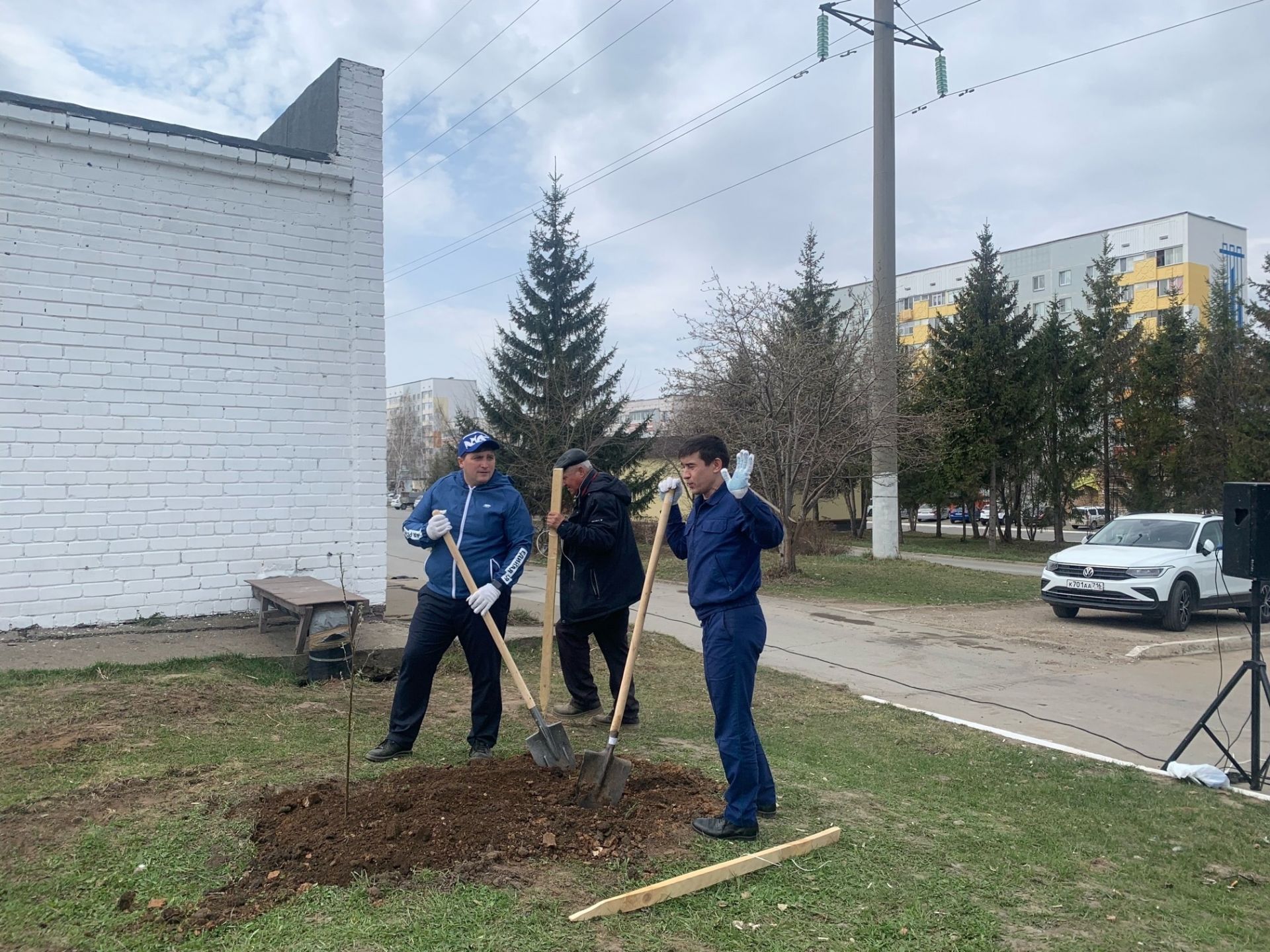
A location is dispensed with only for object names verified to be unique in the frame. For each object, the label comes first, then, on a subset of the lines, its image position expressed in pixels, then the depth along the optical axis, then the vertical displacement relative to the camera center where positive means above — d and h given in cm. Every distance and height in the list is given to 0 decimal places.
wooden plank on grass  341 -155
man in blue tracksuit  542 -53
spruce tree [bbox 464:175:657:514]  2553 +319
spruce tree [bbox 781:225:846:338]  2031 +610
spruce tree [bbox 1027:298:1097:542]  3177 +265
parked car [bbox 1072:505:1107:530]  4631 -149
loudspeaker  584 -27
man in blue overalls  422 -52
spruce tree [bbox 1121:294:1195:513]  3025 +253
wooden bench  750 -87
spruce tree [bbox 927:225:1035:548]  3091 +386
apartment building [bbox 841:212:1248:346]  5684 +1505
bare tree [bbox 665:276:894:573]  1797 +194
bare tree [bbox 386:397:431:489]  8844 +471
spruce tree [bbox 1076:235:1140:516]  3222 +501
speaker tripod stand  586 -141
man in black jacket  642 -61
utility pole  2239 +729
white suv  1301 -123
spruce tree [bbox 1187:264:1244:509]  2819 +256
